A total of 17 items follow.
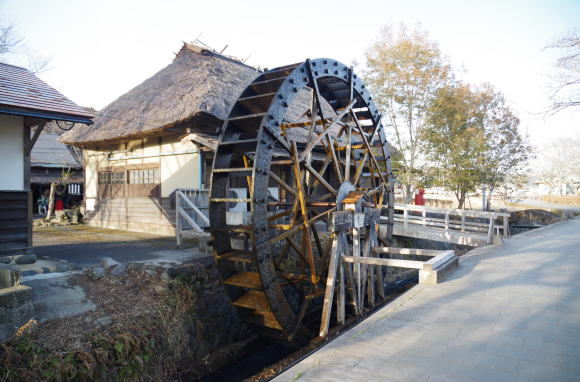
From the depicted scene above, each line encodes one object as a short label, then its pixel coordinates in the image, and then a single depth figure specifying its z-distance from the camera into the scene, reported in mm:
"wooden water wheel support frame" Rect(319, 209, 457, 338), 4871
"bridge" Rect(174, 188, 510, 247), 7152
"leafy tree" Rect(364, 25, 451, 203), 12297
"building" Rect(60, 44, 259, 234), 8672
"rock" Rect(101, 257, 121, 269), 5258
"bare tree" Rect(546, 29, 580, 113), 9527
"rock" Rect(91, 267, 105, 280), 4923
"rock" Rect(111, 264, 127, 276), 5109
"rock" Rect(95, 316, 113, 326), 3983
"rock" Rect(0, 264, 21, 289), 3717
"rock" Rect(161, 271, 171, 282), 5069
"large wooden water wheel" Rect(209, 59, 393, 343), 4922
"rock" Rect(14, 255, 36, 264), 5490
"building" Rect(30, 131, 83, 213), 15536
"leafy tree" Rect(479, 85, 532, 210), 14352
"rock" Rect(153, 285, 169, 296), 4828
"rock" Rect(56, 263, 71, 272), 5125
